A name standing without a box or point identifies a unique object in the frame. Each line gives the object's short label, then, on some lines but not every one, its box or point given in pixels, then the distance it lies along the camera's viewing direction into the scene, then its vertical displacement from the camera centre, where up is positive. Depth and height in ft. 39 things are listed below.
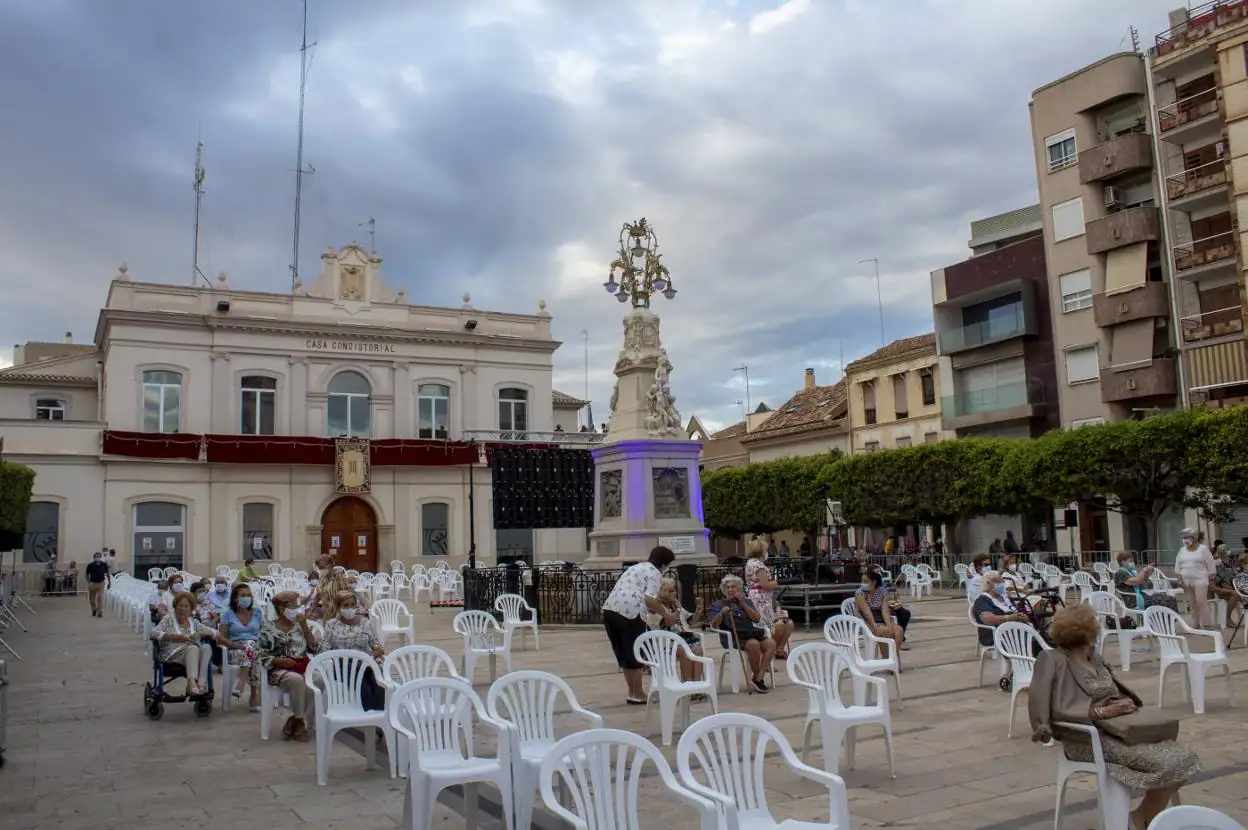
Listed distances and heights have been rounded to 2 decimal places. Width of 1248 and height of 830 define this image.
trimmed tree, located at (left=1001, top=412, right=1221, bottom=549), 85.71 +4.45
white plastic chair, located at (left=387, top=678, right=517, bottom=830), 18.19 -3.68
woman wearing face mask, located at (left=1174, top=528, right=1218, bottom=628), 45.57 -2.38
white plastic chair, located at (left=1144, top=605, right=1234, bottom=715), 29.04 -3.87
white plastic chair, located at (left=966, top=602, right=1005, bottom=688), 35.25 -4.13
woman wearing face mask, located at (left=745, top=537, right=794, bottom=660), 36.35 -2.22
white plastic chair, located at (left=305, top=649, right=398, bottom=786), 23.79 -3.51
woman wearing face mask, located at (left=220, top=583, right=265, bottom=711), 33.76 -2.38
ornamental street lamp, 62.59 +15.85
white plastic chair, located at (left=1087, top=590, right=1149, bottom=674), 36.81 -3.73
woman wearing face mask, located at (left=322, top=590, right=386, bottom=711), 27.68 -2.19
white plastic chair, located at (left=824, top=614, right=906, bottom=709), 29.75 -3.38
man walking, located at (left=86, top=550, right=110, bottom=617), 77.25 -1.46
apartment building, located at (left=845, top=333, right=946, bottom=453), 138.00 +17.97
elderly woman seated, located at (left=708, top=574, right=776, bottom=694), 34.96 -3.14
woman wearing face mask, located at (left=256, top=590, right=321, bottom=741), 28.94 -2.76
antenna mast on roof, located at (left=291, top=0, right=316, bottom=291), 139.13 +46.89
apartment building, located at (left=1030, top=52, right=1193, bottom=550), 106.01 +27.49
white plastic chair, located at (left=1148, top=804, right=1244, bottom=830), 9.42 -2.75
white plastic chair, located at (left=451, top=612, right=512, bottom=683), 38.73 -3.44
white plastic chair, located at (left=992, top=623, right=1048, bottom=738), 26.86 -3.28
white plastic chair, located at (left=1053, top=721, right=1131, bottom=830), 16.87 -4.42
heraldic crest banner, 121.60 +10.01
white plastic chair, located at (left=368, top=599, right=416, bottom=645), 47.30 -2.93
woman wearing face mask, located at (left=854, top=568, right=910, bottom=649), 35.73 -2.66
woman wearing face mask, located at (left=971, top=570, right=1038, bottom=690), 34.89 -2.82
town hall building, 112.47 +15.14
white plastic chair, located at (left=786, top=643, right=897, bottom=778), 22.40 -3.85
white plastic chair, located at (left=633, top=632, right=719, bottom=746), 27.35 -3.72
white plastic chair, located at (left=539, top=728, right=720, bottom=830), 13.78 -3.10
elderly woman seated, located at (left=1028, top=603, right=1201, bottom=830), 16.71 -3.19
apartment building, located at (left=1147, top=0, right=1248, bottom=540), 97.14 +31.42
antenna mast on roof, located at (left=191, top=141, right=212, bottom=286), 137.80 +49.18
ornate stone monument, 59.06 +4.78
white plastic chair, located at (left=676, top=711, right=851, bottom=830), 14.78 -3.43
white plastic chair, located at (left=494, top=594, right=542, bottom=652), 43.47 -3.06
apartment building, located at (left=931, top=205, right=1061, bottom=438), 119.96 +22.11
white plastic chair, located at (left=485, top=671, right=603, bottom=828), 19.84 -3.07
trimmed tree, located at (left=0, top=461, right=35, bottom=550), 76.33 +5.07
